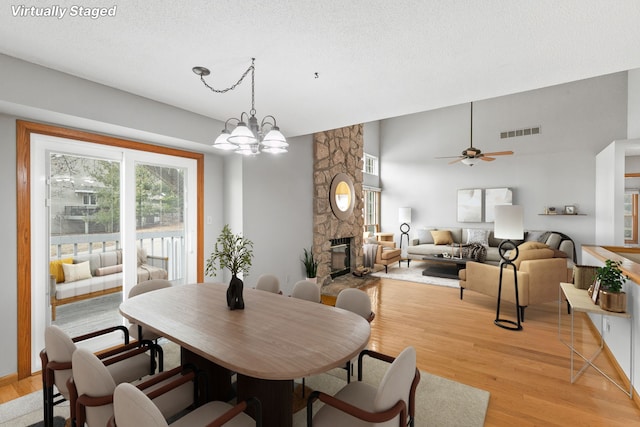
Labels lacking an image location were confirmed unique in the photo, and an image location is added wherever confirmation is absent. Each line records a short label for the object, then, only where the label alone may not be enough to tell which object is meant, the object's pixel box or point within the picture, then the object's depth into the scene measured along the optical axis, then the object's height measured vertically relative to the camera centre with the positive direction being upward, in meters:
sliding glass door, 2.57 -0.17
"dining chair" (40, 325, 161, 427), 1.58 -0.92
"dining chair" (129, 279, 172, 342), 2.35 -0.71
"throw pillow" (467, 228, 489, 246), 6.91 -0.62
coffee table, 5.95 -1.26
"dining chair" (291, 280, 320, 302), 2.59 -0.73
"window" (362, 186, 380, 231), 8.57 +0.09
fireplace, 5.70 -0.93
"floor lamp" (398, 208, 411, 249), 8.41 -0.27
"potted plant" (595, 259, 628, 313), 2.10 -0.58
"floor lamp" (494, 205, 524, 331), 3.47 -0.22
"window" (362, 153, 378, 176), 8.57 +1.42
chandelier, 1.88 +0.50
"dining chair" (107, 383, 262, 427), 1.01 -0.72
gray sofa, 6.07 -0.73
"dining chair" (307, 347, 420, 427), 1.21 -0.84
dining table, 1.35 -0.70
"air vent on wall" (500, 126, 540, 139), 6.84 +1.89
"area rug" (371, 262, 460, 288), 5.59 -1.38
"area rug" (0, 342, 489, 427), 1.95 -1.40
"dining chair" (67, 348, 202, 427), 1.29 -0.82
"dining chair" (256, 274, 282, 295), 2.91 -0.73
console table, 2.17 -0.75
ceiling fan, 5.19 +1.00
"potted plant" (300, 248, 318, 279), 4.69 -0.88
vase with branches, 2.05 -0.53
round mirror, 5.51 +0.31
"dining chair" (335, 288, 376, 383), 2.21 -0.72
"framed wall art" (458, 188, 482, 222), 7.43 +0.15
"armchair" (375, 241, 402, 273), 6.48 -1.00
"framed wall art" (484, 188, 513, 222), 7.04 +0.29
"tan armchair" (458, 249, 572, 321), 3.66 -0.88
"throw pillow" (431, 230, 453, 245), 7.39 -0.67
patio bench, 2.69 -0.64
